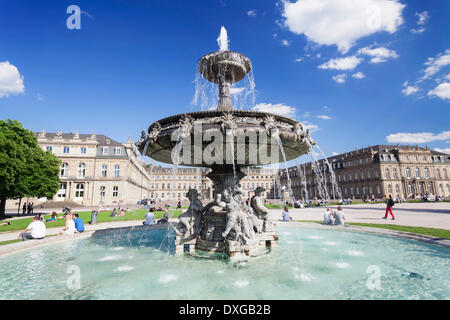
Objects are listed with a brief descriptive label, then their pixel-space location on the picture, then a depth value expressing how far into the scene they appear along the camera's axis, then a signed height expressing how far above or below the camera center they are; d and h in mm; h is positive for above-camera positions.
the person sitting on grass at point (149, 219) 11633 -1125
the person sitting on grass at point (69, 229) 8672 -1134
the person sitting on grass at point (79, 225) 10062 -1142
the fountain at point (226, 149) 5410 +1299
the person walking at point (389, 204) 14963 -924
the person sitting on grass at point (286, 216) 14116 -1468
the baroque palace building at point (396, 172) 64250 +5591
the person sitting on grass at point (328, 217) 11008 -1248
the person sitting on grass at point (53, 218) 17039 -1342
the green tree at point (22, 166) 21170 +3813
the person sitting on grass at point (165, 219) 13242 -1301
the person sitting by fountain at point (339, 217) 10273 -1177
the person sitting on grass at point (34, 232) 7590 -1050
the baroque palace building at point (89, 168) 46938 +6902
